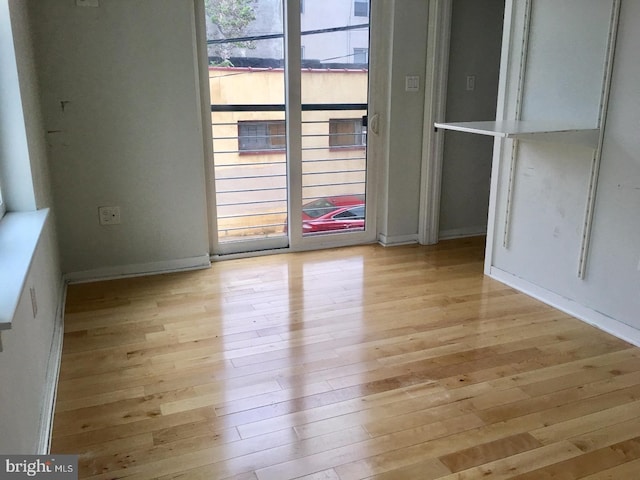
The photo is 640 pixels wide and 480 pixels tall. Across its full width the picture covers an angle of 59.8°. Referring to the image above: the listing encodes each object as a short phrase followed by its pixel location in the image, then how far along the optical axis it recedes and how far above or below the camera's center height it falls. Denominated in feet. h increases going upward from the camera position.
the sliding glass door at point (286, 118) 11.95 -0.61
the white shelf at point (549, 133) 8.71 -0.65
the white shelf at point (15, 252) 4.45 -1.65
